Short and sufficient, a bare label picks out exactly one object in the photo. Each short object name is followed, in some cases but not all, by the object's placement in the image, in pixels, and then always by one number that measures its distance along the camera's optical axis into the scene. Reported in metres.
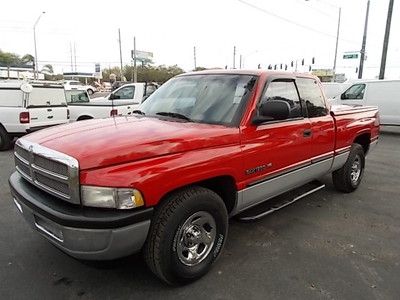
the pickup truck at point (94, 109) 11.11
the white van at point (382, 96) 13.45
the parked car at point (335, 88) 15.67
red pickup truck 2.71
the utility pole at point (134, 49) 44.81
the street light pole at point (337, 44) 34.38
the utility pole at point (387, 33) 19.03
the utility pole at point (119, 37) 51.75
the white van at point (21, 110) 9.34
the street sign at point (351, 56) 34.34
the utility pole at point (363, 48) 24.44
